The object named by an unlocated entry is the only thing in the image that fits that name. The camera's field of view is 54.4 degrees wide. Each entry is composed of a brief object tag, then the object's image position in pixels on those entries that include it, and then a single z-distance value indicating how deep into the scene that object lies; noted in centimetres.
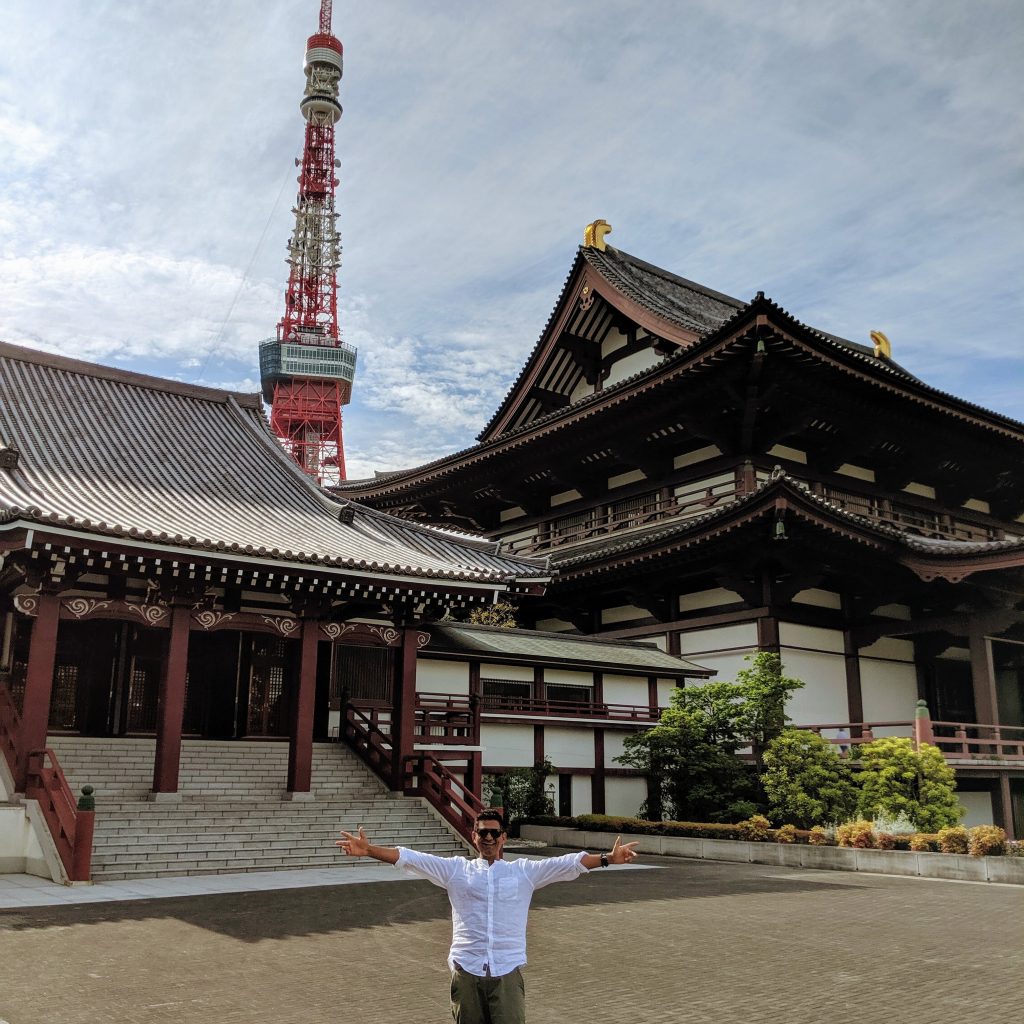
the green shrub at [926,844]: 1634
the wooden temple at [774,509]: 2297
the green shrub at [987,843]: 1566
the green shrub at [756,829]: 1823
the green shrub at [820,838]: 1752
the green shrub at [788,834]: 1780
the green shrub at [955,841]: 1596
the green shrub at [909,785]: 1791
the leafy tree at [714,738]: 2050
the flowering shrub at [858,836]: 1692
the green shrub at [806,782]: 1866
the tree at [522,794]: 2127
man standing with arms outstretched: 499
